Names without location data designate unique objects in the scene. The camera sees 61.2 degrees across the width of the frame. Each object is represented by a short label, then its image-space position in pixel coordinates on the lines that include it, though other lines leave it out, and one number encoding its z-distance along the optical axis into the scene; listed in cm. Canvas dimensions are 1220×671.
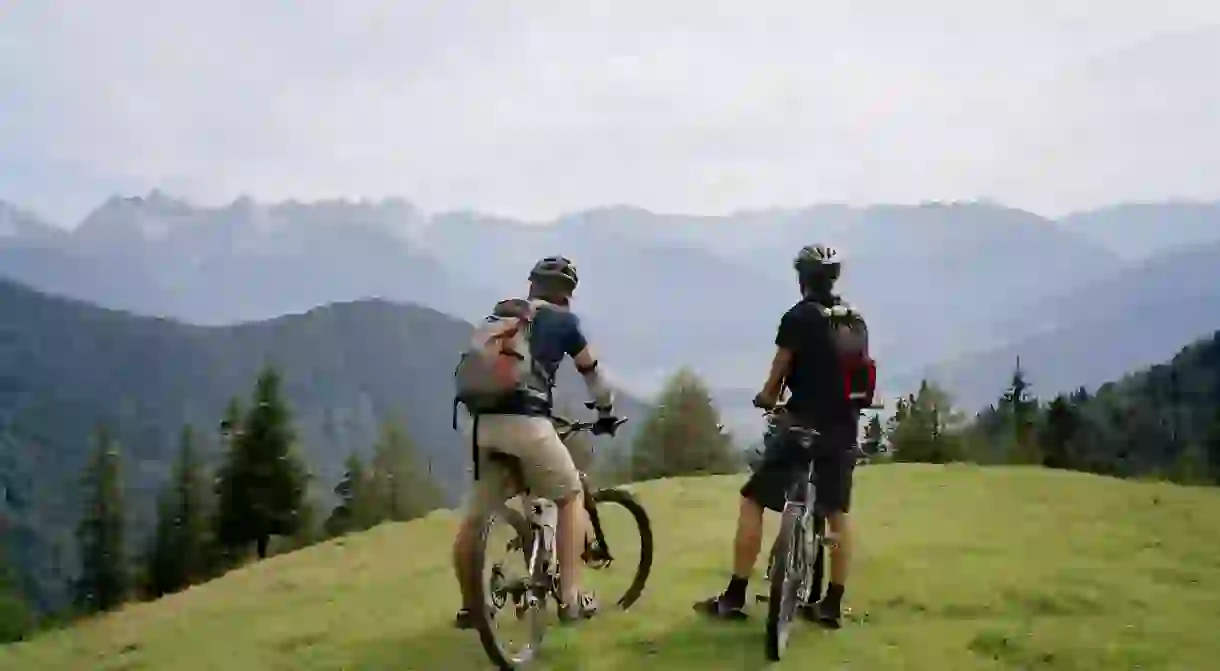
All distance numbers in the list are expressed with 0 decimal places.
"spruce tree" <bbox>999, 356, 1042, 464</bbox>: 3547
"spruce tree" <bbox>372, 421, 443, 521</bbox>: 4219
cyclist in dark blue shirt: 608
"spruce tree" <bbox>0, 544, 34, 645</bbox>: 2641
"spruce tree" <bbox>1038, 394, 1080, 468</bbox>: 3875
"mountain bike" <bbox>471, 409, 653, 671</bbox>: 597
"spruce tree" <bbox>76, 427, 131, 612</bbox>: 3947
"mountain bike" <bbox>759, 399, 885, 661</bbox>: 626
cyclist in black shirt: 667
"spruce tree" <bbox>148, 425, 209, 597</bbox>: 3816
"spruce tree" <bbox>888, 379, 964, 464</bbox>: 3416
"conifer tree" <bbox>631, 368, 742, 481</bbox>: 3434
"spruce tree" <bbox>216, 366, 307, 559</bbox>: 3309
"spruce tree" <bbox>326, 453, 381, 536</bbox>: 3966
